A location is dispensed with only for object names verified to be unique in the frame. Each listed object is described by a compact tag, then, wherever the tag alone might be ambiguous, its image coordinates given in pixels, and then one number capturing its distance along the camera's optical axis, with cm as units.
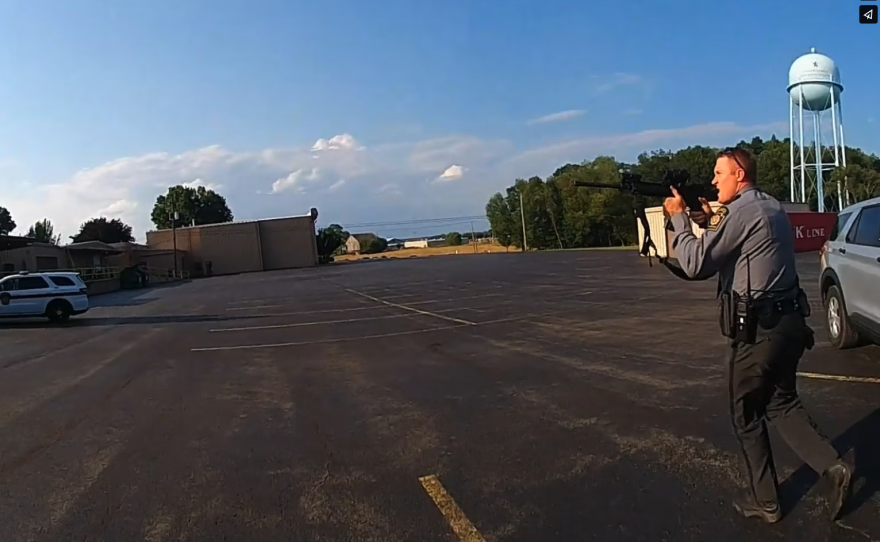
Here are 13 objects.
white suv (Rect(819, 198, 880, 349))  749
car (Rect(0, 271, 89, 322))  2245
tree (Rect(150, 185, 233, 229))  12525
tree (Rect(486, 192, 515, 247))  10588
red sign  4053
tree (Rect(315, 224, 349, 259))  9890
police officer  385
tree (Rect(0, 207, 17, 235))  9844
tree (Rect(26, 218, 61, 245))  10100
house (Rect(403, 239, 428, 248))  16120
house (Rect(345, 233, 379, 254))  13975
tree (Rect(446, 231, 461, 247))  14195
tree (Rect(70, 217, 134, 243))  10044
